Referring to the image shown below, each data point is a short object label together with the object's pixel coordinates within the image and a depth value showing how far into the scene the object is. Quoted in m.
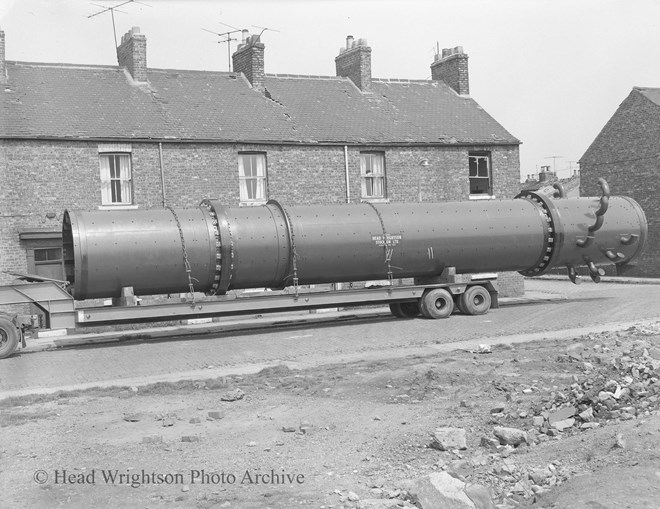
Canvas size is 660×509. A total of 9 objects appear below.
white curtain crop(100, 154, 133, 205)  21.31
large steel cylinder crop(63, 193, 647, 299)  16.50
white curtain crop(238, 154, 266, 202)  23.02
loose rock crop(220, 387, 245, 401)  10.15
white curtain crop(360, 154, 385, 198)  24.78
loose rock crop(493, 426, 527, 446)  7.49
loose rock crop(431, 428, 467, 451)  7.49
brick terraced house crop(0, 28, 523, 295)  20.44
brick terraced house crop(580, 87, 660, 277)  33.25
